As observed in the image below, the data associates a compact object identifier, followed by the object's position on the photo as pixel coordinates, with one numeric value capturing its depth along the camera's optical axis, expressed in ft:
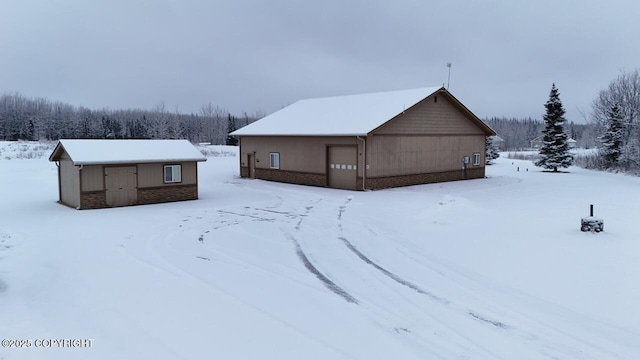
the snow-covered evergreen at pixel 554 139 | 122.93
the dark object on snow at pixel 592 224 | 41.27
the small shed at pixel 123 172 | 60.34
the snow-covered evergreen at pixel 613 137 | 127.75
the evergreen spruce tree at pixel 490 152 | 152.41
